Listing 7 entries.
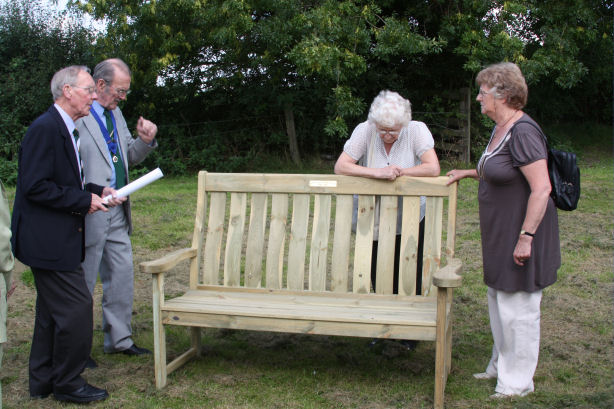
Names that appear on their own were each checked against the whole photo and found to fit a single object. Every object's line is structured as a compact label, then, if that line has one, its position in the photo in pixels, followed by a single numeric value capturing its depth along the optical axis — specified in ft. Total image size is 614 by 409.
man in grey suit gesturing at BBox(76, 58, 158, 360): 13.20
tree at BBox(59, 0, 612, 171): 35.86
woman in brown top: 10.96
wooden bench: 11.74
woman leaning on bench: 12.87
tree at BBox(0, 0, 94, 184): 43.86
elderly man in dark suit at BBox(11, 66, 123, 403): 11.02
